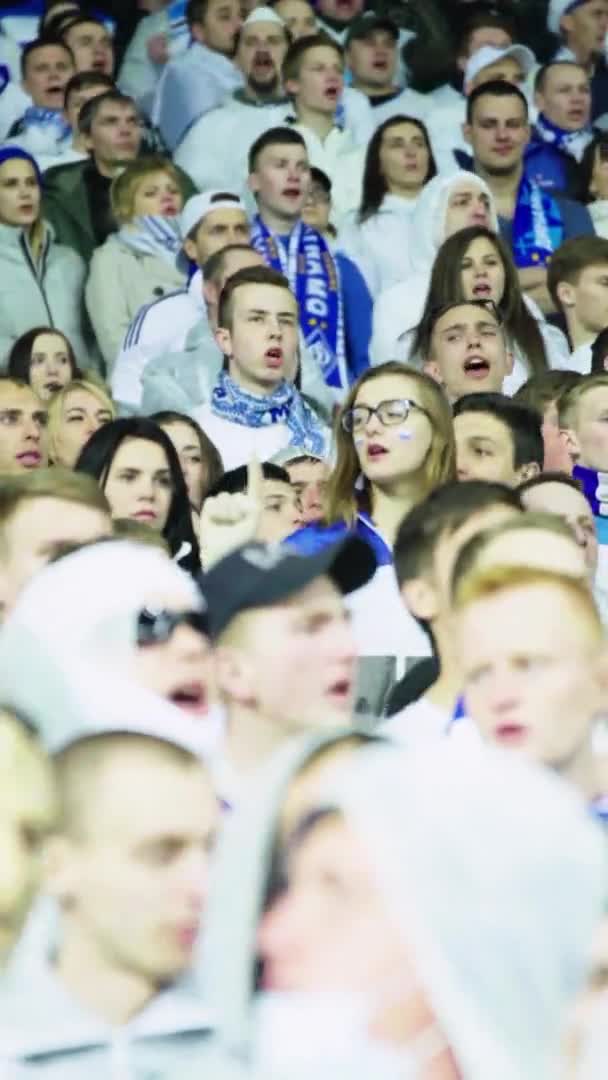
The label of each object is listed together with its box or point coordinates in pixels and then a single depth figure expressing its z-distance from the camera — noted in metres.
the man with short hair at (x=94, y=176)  21.17
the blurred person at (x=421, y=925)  6.61
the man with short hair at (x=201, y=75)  23.56
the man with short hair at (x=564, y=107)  23.22
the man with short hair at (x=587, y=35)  24.98
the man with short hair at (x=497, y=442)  15.05
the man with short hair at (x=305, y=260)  19.87
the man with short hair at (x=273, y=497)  14.23
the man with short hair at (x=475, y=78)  23.06
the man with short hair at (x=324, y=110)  22.30
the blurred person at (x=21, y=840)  7.86
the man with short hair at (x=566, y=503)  13.56
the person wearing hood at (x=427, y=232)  19.48
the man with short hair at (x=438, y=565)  11.27
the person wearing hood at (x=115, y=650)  9.40
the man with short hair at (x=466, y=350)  17.19
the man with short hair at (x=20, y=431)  16.28
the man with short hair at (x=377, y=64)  23.98
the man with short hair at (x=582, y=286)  19.20
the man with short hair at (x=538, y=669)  8.91
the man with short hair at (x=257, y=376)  17.11
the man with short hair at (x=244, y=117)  22.41
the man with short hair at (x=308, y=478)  15.58
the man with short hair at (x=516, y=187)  21.05
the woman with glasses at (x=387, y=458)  14.00
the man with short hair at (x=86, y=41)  23.77
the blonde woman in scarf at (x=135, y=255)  20.20
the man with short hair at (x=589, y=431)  15.29
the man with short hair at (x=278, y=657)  9.60
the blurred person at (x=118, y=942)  7.63
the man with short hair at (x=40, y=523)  11.08
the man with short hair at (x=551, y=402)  15.88
